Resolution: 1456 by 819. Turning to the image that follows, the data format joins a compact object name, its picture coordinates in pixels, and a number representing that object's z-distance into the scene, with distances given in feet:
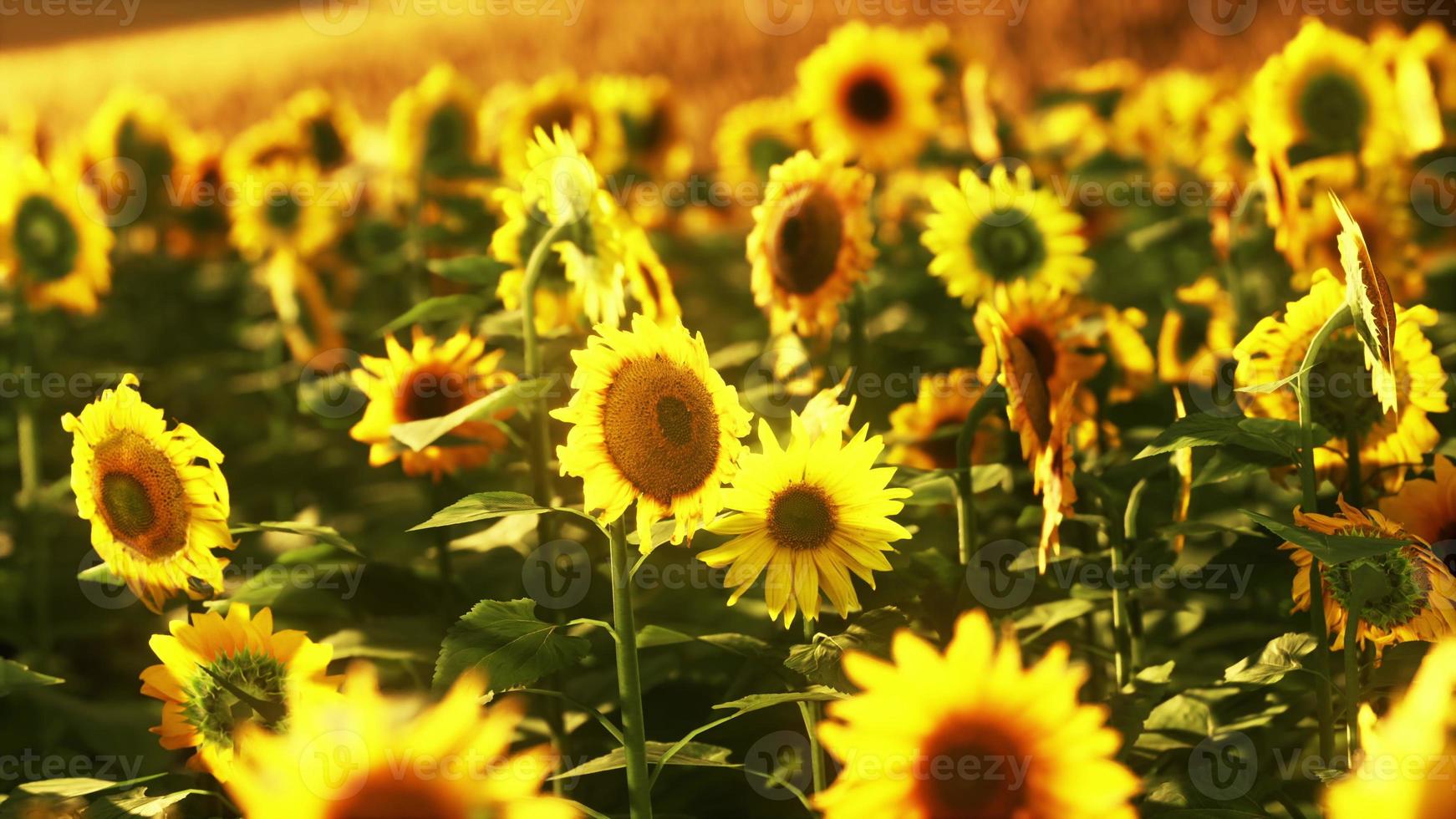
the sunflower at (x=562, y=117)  16.42
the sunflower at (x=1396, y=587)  11.74
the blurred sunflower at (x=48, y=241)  14.32
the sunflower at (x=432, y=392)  13.01
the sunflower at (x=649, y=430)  11.64
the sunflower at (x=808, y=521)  11.73
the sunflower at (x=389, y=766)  9.07
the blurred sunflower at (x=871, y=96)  16.02
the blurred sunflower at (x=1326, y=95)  14.58
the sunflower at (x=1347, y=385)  12.38
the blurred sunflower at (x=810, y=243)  13.15
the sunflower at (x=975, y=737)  10.11
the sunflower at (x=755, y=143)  17.64
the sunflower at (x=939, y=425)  13.25
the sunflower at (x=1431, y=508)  12.16
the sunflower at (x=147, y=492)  12.09
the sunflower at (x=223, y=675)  11.97
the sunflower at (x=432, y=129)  17.12
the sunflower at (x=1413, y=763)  8.47
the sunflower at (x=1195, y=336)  13.56
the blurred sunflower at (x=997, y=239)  13.80
